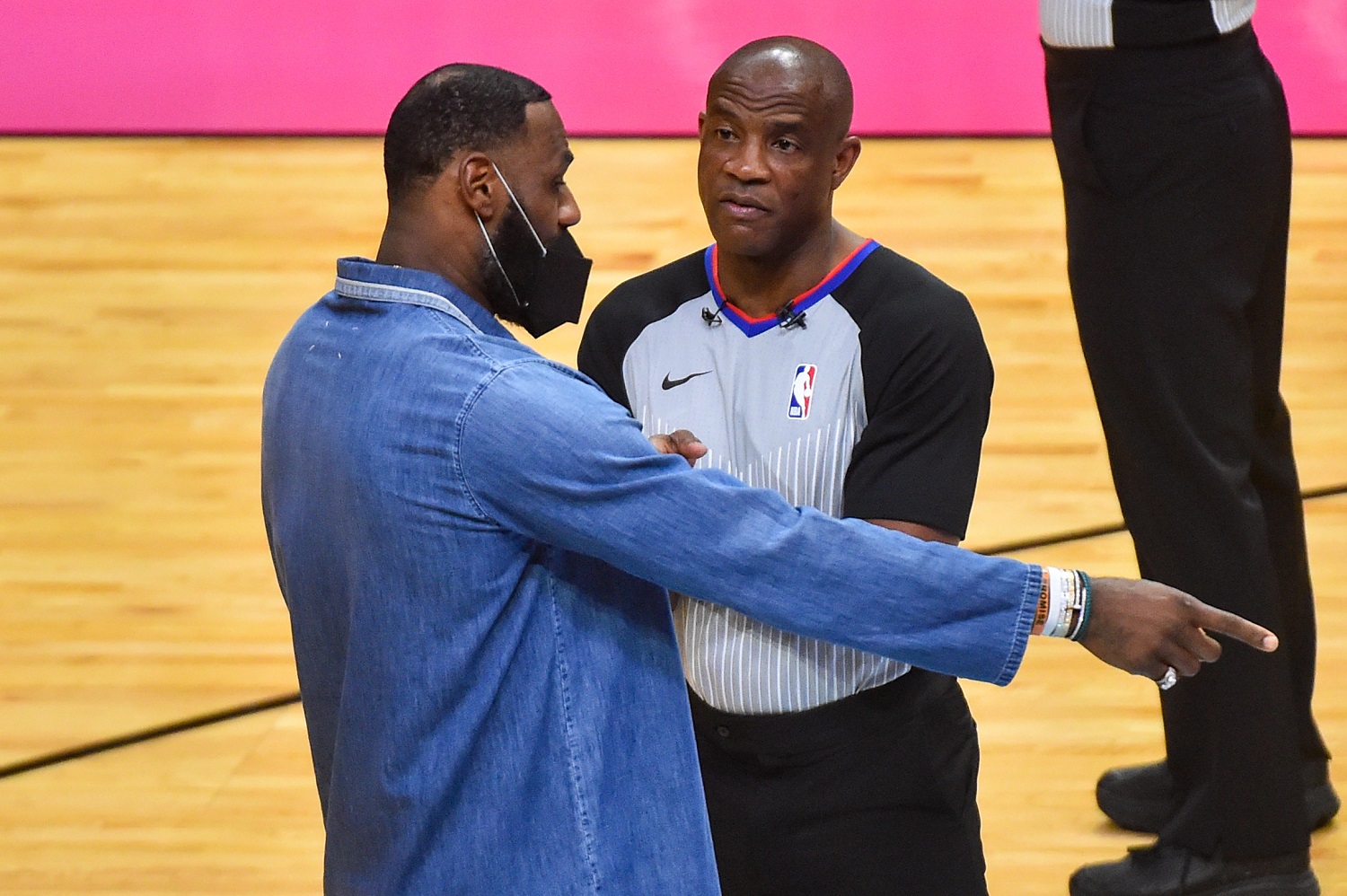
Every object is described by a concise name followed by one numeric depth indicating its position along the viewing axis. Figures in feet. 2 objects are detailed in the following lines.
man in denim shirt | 56.53
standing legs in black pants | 59.89
